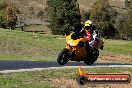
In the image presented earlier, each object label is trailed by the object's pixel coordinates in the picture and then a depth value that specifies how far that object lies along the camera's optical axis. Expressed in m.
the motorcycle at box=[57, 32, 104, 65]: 15.52
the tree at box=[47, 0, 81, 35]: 131.07
